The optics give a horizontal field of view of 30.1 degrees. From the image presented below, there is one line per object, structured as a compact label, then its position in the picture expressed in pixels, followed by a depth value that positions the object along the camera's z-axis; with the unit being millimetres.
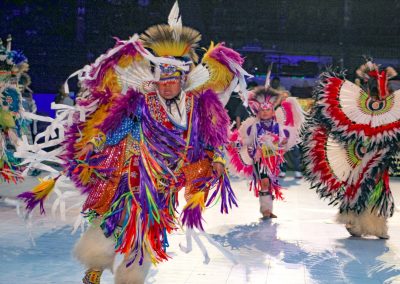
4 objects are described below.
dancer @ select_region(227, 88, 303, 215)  8344
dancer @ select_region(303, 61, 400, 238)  6750
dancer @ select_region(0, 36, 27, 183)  8906
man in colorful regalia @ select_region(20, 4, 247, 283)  4297
